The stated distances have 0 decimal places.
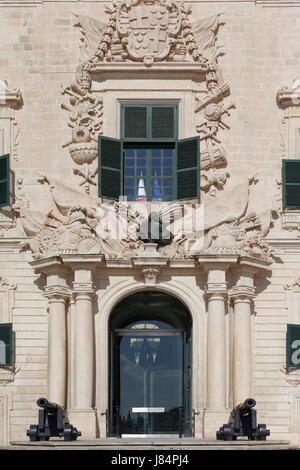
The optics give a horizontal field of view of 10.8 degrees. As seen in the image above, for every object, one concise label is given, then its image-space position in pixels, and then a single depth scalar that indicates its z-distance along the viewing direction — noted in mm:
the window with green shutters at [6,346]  38219
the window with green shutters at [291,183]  39000
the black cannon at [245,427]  36094
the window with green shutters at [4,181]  38906
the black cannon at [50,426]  36062
